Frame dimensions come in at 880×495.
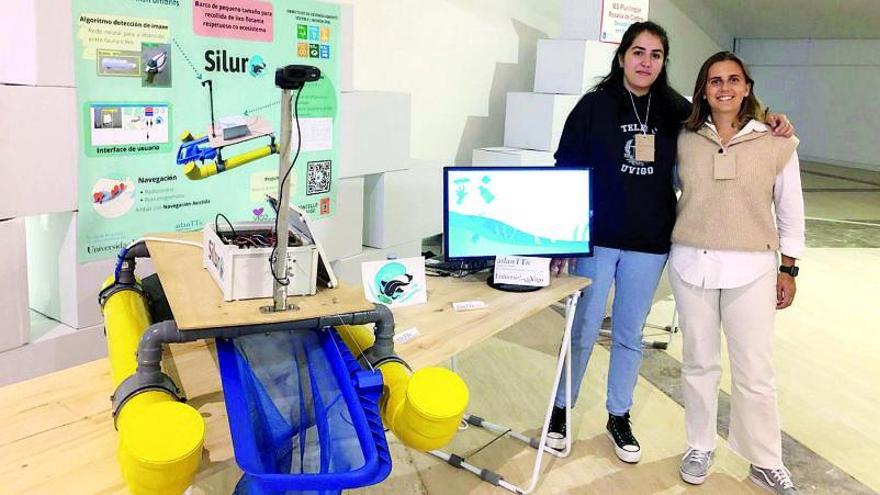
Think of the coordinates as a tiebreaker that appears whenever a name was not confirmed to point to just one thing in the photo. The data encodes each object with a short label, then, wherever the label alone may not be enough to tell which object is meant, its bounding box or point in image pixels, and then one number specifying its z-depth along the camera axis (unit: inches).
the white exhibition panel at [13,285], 83.2
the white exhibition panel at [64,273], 90.7
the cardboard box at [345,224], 128.0
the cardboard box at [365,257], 132.3
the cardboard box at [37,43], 81.4
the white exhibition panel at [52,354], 86.3
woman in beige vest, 88.4
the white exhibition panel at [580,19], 193.5
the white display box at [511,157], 195.9
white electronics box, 51.3
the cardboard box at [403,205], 142.9
